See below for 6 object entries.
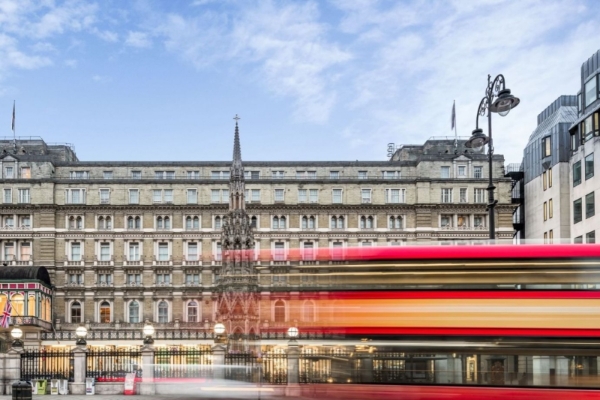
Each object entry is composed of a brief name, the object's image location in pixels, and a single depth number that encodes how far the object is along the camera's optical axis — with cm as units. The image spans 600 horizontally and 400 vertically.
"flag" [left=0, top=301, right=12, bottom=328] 6966
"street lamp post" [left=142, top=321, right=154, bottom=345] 4050
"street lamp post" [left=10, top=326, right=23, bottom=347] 4047
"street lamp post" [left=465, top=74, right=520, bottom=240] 2534
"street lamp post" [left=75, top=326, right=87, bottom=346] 4031
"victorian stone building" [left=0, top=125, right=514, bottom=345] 7931
